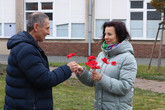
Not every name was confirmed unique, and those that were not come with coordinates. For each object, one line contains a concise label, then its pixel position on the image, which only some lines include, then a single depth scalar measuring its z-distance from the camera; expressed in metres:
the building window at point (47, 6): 19.70
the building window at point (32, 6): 19.95
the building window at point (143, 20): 18.20
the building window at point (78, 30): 19.31
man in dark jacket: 2.78
